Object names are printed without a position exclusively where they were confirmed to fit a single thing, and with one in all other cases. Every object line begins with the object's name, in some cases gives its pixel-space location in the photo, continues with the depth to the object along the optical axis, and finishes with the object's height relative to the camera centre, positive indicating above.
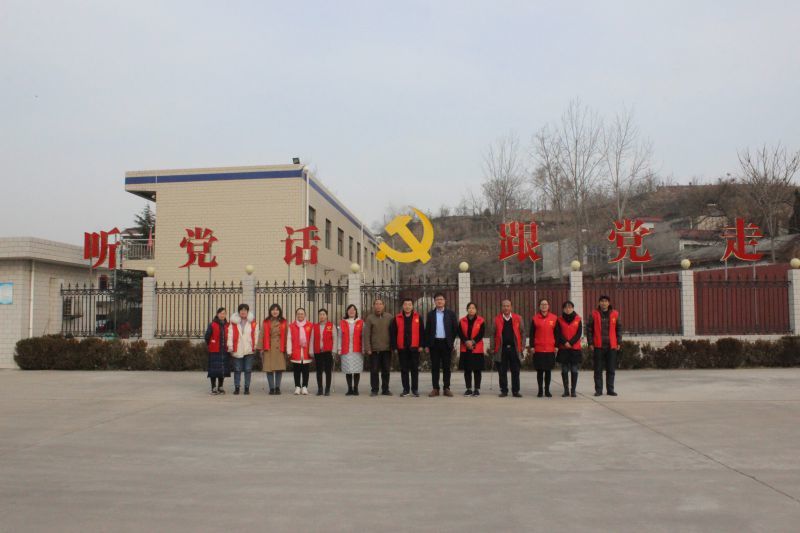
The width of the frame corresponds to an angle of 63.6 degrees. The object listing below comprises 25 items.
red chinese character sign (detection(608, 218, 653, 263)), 20.51 +2.30
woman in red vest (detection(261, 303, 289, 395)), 12.05 -0.65
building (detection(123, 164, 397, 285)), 26.47 +4.04
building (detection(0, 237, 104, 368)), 17.64 +0.60
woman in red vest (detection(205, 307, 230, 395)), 12.05 -0.67
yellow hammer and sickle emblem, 18.38 +2.03
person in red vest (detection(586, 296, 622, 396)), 11.31 -0.53
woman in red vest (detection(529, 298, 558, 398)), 11.37 -0.56
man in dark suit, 11.59 -0.40
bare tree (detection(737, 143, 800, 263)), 30.92 +5.84
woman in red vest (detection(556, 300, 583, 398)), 11.36 -0.58
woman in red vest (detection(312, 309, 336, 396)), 11.93 -0.61
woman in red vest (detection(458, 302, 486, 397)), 11.52 -0.58
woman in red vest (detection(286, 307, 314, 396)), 11.89 -0.63
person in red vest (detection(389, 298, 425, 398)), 11.66 -0.51
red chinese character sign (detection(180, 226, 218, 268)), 23.98 +2.56
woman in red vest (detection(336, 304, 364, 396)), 11.93 -0.60
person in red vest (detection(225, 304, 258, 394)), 12.17 -0.57
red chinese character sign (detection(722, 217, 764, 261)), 19.59 +2.06
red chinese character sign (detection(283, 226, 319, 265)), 23.20 +2.36
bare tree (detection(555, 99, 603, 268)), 32.62 +5.93
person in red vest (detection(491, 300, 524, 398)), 11.49 -0.63
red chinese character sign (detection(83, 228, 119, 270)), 19.91 +2.07
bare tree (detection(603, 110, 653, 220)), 31.91 +6.03
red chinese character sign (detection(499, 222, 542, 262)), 21.19 +2.24
